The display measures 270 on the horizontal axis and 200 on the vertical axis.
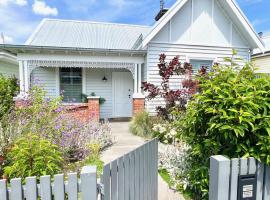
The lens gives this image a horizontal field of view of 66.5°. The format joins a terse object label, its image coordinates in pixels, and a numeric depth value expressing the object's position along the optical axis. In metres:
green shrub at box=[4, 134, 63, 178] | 2.55
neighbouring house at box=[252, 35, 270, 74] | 16.05
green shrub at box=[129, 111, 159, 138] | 7.23
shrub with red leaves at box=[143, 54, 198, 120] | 6.92
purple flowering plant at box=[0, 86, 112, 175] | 4.21
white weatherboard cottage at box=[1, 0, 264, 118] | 9.14
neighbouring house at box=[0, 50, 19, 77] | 12.54
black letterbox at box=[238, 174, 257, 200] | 2.00
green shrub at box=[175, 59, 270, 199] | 2.13
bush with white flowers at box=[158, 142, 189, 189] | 3.64
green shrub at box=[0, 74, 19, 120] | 9.32
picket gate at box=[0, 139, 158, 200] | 1.76
